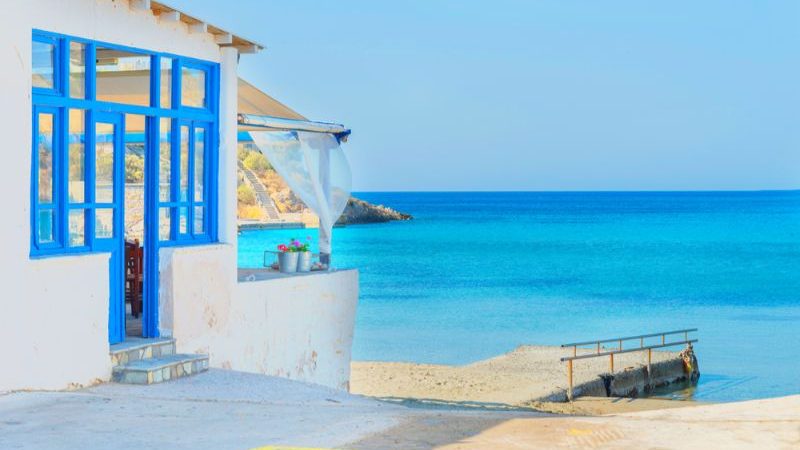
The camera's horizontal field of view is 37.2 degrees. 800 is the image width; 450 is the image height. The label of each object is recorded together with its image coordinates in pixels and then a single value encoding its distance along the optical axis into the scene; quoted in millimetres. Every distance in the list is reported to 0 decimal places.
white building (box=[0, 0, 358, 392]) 9531
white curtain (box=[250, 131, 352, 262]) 14594
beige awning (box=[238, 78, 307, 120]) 14156
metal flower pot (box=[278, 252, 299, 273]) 14148
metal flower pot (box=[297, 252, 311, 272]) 14258
